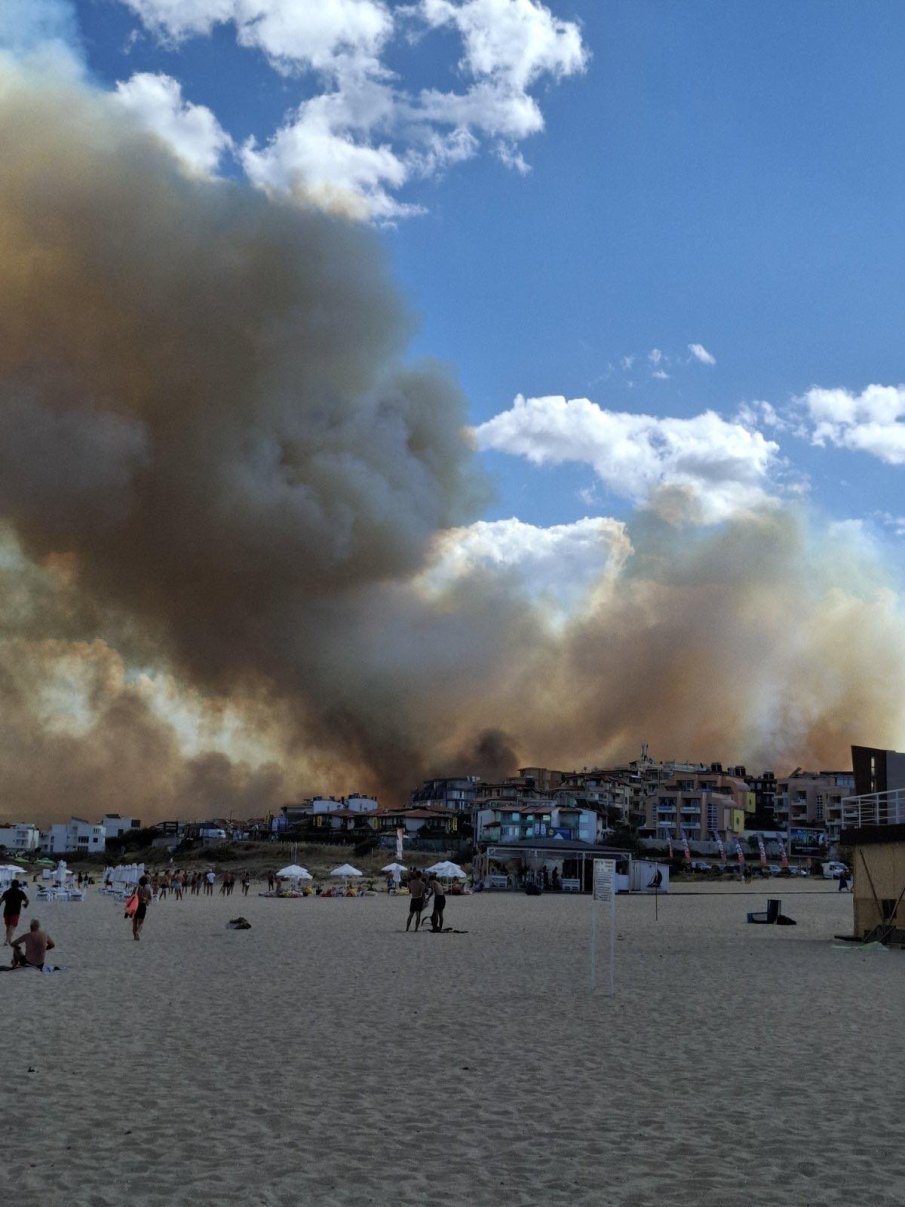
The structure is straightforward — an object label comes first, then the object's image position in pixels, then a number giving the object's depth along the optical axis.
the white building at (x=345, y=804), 162.75
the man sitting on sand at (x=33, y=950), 18.61
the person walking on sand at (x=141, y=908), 25.59
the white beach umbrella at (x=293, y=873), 55.75
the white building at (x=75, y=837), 173.38
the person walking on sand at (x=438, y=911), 28.03
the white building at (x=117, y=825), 182.00
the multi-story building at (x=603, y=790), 137.62
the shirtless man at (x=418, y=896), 29.00
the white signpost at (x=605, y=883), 15.05
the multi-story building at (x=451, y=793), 155.12
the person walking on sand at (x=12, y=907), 22.92
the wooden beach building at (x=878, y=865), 24.20
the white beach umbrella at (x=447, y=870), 56.31
